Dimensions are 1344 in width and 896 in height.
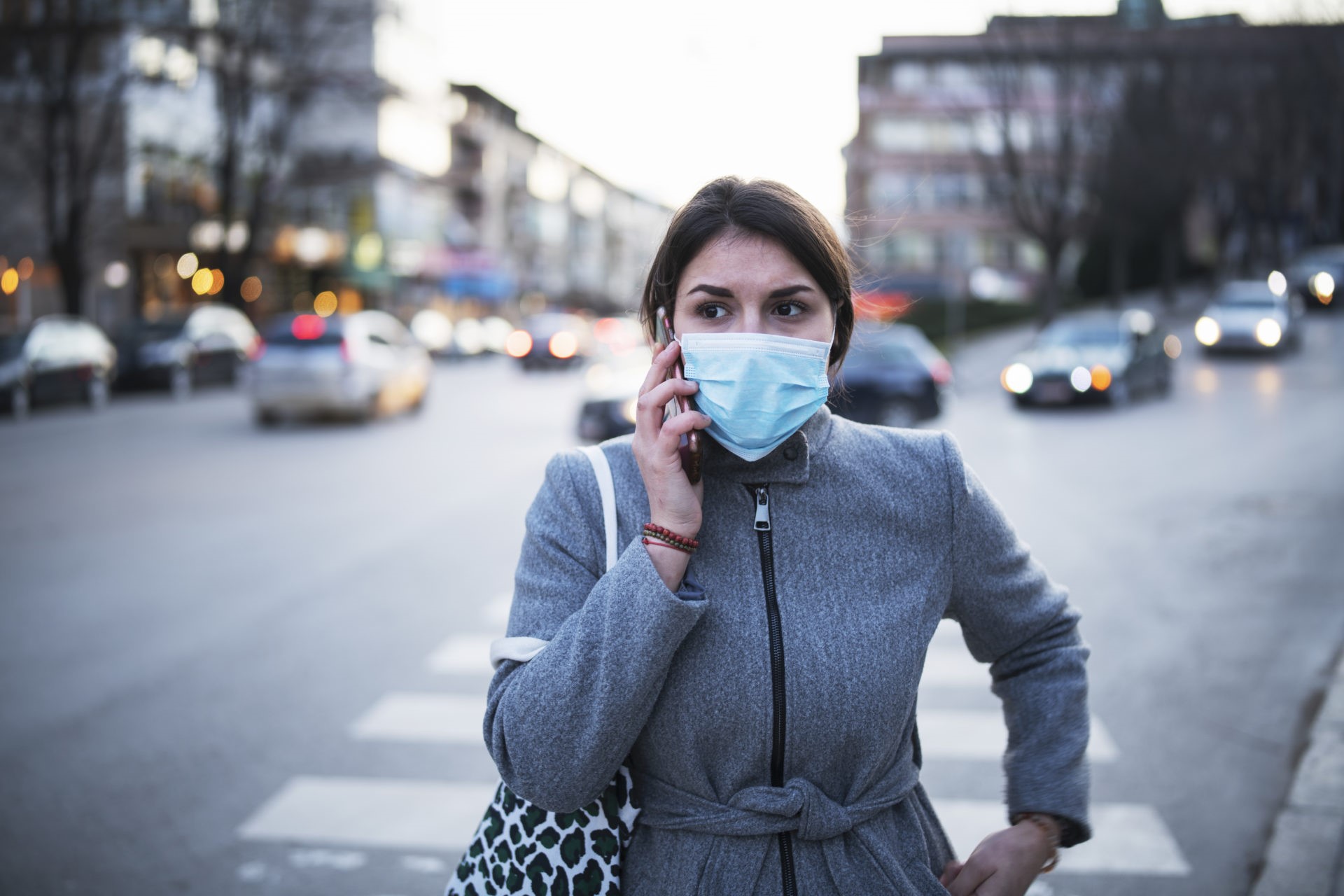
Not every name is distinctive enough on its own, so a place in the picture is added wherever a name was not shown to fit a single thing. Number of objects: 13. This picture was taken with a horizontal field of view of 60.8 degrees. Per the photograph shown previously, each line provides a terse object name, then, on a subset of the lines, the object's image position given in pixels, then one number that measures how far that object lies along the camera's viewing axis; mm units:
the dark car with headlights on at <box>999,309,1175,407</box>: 21016
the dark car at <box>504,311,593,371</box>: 36188
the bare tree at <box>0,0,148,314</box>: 27016
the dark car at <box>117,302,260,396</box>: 26172
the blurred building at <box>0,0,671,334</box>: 34031
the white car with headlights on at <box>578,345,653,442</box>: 15998
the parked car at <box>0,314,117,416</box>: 20953
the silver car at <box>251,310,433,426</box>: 18906
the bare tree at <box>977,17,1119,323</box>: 34844
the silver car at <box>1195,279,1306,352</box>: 29406
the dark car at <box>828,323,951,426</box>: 18031
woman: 1733
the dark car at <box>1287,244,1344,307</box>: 40062
